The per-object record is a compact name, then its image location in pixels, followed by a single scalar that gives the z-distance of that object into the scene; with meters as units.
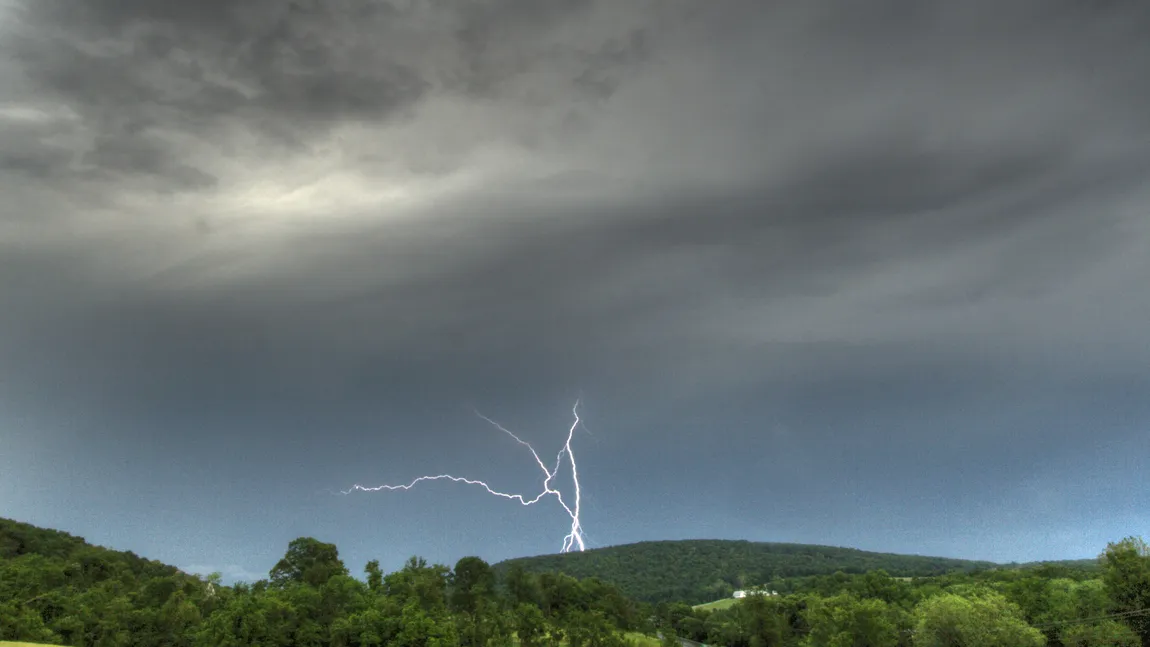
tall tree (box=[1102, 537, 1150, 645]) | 81.44
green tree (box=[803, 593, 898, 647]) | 92.31
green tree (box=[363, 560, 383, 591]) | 92.75
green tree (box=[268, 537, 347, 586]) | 100.87
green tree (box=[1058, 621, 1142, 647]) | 76.75
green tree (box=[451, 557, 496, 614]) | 102.88
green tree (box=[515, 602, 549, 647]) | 81.38
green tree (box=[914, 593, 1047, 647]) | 77.88
